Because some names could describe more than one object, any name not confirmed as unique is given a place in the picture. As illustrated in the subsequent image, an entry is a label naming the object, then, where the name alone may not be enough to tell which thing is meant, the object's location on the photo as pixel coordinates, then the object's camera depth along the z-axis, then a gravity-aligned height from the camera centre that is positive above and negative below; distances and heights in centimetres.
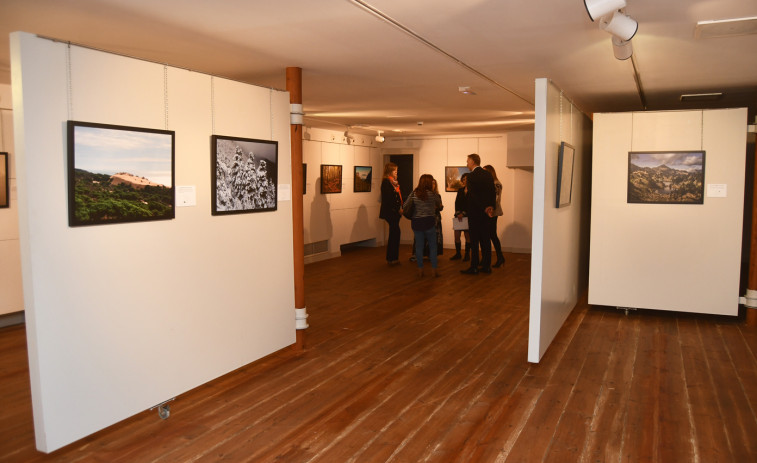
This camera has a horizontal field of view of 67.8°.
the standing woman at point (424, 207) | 931 -20
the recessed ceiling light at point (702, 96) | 729 +132
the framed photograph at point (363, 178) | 1345 +41
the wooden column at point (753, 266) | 668 -84
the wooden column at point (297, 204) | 545 -9
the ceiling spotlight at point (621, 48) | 397 +107
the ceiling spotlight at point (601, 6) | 321 +109
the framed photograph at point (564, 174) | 558 +22
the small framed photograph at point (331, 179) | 1205 +36
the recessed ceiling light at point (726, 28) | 395 +121
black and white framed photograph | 457 +17
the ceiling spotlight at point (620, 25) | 350 +107
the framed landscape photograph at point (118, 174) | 349 +14
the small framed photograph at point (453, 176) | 1382 +47
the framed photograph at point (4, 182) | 638 +14
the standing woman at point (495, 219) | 1046 -47
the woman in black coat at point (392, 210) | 1091 -29
